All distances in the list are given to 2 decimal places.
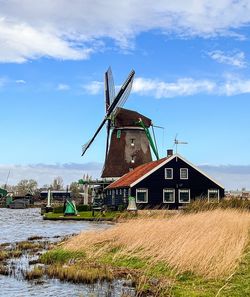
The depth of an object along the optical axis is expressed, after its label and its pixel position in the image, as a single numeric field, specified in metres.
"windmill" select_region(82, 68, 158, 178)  52.94
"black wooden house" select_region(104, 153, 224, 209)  42.62
